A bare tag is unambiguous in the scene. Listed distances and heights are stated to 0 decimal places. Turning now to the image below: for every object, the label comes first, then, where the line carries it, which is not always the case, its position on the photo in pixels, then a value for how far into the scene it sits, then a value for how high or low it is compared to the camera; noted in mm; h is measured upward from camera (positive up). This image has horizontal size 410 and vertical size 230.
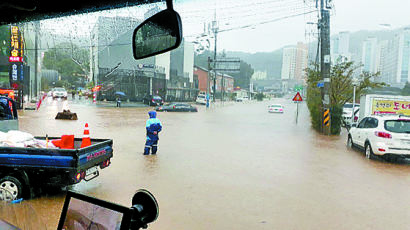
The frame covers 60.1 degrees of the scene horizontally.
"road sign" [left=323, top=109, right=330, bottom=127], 16547 -912
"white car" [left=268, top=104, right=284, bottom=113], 38469 -1291
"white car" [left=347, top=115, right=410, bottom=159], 9438 -1007
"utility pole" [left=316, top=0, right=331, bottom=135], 16234 +2110
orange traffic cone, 6295 -916
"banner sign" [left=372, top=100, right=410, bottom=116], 16234 -316
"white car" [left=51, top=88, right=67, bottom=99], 41625 -392
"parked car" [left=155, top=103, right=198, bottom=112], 33969 -1413
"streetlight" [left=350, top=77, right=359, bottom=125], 19019 +923
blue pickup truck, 5074 -1126
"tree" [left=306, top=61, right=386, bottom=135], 18412 +750
